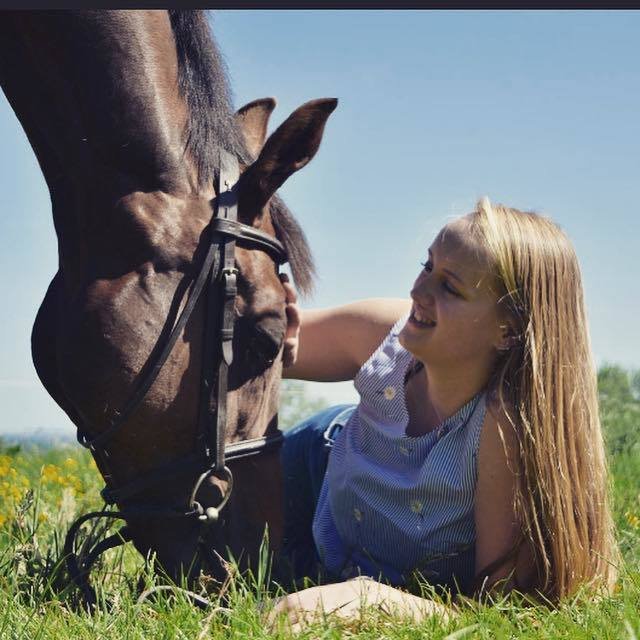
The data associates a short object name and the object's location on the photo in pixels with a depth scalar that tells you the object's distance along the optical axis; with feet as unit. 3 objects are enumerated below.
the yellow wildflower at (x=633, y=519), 12.54
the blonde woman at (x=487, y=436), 9.37
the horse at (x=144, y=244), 9.22
